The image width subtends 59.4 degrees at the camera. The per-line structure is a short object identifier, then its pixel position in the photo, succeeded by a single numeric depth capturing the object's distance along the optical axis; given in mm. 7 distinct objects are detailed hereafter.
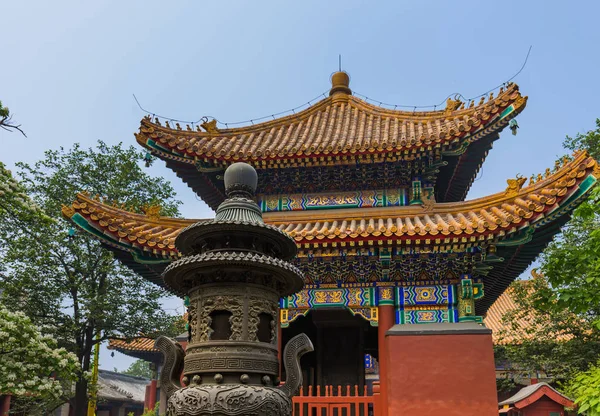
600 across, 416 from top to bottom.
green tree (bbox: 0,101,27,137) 8045
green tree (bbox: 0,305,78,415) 8914
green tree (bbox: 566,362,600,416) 6878
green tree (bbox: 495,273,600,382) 15625
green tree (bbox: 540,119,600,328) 8203
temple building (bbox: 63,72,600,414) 8422
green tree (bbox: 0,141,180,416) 17641
